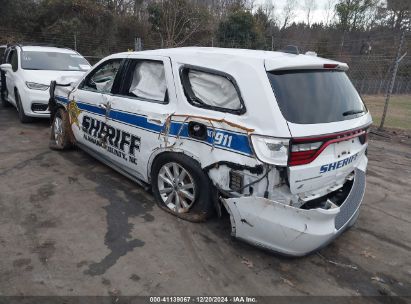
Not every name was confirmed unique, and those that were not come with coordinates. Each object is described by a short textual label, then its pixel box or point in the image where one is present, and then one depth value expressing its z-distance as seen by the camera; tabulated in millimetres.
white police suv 2873
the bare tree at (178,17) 17594
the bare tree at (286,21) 34694
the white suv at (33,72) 7105
